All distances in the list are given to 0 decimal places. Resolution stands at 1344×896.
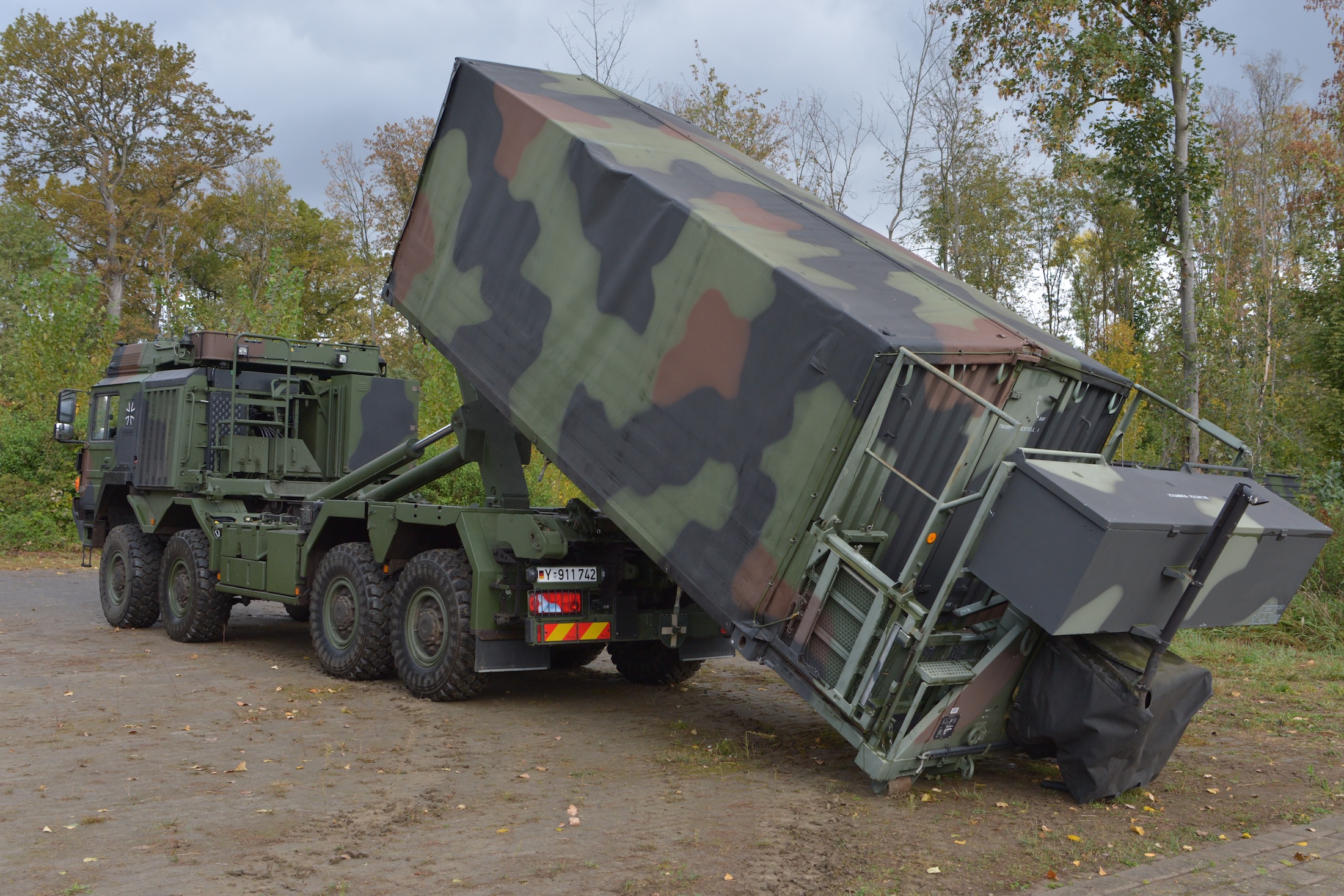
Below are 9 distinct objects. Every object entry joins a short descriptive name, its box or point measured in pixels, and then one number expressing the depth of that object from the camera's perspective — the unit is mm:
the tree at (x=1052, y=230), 36719
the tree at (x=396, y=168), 32906
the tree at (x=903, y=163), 24656
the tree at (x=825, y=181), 25078
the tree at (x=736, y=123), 25125
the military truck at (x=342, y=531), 8156
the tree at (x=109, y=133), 31422
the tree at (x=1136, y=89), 18016
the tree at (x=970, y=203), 25047
